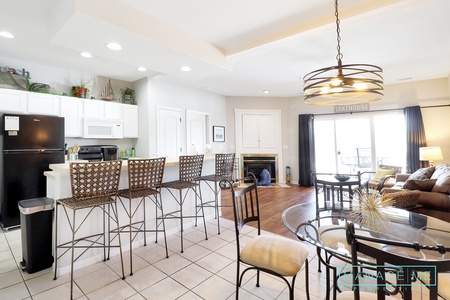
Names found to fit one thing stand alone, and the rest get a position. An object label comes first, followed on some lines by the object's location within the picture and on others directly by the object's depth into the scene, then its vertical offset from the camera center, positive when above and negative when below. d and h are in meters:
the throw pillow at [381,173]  4.68 -0.52
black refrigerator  3.22 +0.00
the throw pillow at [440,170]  3.38 -0.36
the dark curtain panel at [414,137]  5.11 +0.27
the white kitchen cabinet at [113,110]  4.54 +0.95
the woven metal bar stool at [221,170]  3.29 -0.27
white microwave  4.25 +0.55
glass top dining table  1.56 -0.66
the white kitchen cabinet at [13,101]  3.34 +0.89
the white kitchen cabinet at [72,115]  3.97 +0.76
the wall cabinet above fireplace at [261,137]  6.95 +0.47
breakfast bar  2.18 -0.70
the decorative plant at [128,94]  5.01 +1.40
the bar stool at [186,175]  2.85 -0.29
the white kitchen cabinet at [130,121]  4.81 +0.76
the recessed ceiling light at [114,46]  2.58 +1.31
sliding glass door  5.63 +0.23
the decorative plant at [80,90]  4.25 +1.29
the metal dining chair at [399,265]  0.78 -0.42
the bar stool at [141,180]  2.34 -0.29
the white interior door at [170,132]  4.99 +0.52
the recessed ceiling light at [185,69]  3.40 +1.34
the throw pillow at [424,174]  3.66 -0.44
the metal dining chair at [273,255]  1.47 -0.73
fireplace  6.96 -0.36
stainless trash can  2.14 -0.77
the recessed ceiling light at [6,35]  2.90 +1.67
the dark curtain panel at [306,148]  6.59 +0.08
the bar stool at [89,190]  1.95 -0.32
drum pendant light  1.83 +0.58
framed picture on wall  6.39 +0.58
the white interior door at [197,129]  5.63 +0.65
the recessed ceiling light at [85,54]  3.55 +1.67
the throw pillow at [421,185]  2.81 -0.48
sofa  2.53 -0.53
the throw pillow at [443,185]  2.60 -0.45
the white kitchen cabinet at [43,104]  3.60 +0.90
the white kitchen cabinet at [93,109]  4.25 +0.93
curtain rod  5.01 +1.02
